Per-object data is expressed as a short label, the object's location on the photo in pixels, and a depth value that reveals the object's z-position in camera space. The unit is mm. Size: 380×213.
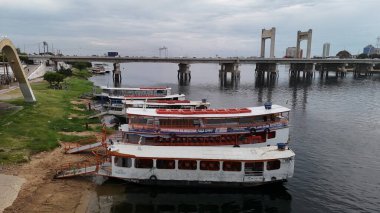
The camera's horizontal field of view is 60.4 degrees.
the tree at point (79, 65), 189762
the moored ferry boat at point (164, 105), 59312
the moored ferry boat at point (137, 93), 73250
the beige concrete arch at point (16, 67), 49512
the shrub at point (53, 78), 87688
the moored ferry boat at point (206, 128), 39125
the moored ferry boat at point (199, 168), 30703
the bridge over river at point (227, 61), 155000
